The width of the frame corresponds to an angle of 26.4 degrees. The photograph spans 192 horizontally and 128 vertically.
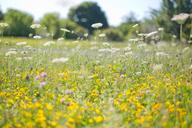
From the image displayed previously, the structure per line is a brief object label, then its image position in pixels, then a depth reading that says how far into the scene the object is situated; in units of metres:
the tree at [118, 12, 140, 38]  71.45
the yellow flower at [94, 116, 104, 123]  4.49
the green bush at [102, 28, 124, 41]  51.28
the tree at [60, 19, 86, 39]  46.16
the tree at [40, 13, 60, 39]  50.51
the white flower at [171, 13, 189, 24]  11.21
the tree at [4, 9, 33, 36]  39.75
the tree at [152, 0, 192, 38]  29.69
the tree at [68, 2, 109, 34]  79.06
